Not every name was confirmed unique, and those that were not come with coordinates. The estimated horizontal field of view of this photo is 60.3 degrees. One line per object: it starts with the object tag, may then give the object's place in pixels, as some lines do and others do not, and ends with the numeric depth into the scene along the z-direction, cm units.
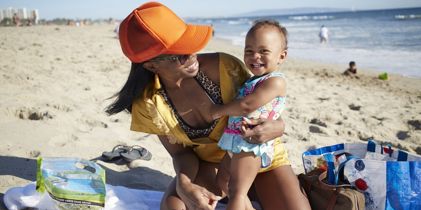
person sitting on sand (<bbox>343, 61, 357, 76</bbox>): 783
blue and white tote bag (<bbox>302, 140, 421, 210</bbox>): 183
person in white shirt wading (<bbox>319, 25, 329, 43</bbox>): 1494
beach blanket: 230
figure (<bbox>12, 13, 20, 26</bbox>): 2962
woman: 190
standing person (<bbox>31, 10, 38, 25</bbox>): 3853
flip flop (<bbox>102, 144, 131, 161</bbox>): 309
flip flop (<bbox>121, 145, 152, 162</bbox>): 307
